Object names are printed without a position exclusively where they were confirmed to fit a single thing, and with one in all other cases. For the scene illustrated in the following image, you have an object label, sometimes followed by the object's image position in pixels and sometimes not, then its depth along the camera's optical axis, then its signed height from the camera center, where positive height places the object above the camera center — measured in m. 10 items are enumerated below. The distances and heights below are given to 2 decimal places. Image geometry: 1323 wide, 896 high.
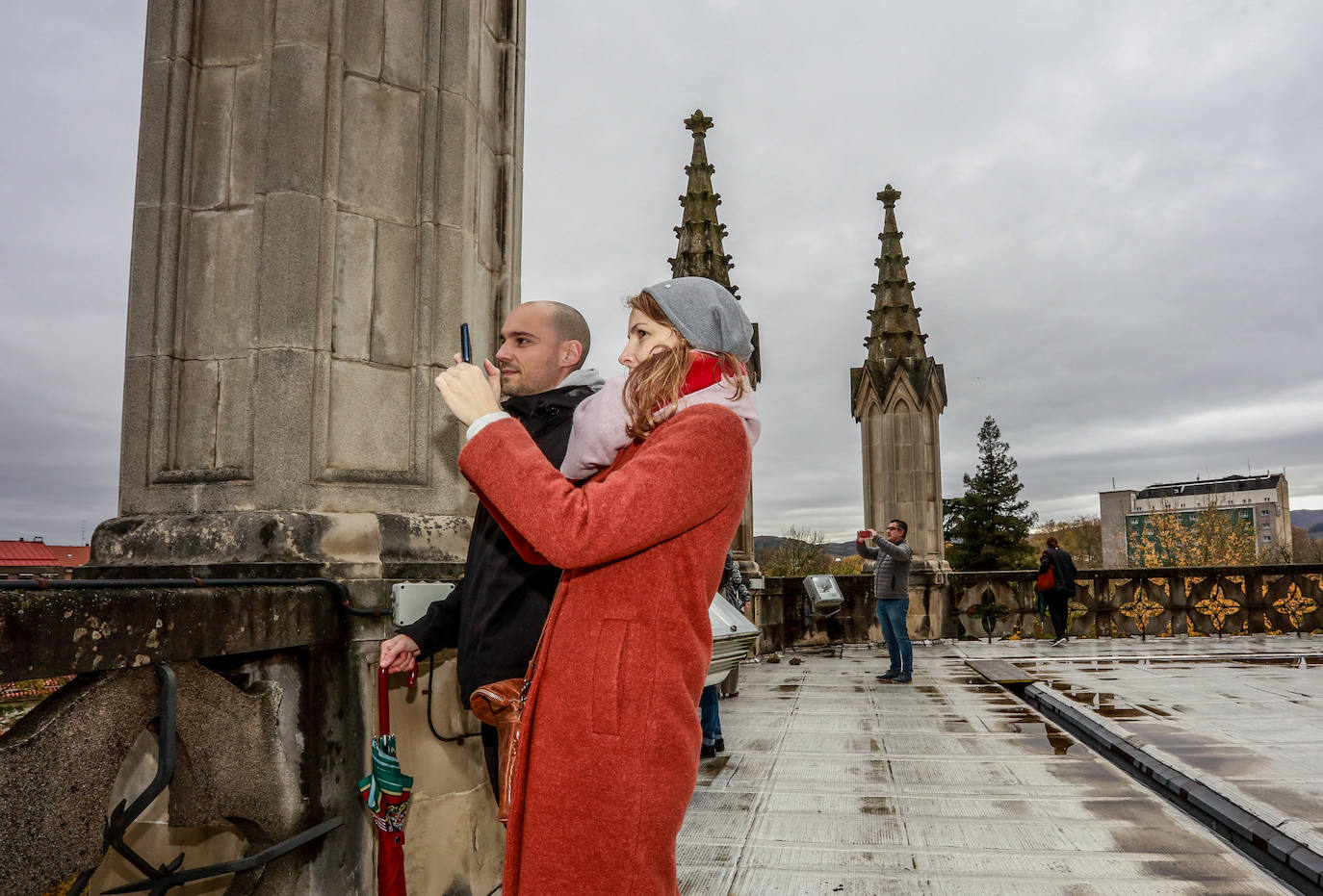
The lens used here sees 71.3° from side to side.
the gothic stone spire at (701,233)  11.22 +3.91
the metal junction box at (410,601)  2.55 -0.15
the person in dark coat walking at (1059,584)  13.14 -0.49
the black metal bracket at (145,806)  1.67 -0.50
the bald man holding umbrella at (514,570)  2.13 -0.05
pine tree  41.25 +1.12
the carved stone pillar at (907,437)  13.70 +1.70
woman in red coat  1.42 -0.13
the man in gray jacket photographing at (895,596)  9.21 -0.47
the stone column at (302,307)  2.56 +0.72
